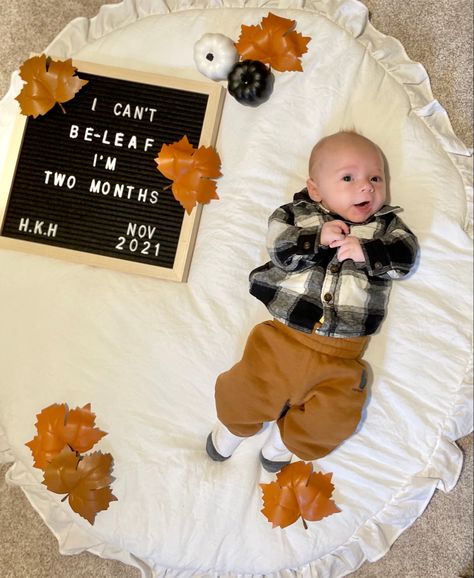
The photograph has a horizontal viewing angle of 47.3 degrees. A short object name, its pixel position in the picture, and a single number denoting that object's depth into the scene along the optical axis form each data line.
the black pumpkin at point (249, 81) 1.17
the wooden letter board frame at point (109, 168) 1.21
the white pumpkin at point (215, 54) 1.19
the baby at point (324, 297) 1.04
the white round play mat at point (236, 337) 1.17
